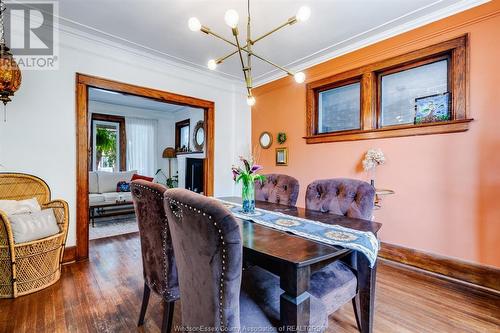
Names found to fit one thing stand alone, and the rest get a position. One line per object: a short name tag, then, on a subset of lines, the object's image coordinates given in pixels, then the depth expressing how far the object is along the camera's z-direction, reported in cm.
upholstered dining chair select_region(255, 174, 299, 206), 237
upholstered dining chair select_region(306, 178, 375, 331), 127
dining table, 98
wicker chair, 197
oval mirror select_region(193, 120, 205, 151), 558
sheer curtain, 641
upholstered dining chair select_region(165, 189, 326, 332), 85
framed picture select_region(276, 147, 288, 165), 398
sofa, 468
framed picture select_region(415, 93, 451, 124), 246
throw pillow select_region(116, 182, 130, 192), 520
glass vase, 189
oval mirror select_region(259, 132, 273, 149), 426
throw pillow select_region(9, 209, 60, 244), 201
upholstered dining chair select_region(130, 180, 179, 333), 136
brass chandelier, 145
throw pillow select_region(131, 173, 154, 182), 534
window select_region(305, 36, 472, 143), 238
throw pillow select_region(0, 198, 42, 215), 217
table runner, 122
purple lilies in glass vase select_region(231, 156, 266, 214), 184
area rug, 383
